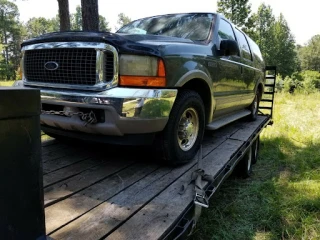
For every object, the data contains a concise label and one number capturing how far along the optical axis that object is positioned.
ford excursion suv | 2.21
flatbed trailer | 1.04
